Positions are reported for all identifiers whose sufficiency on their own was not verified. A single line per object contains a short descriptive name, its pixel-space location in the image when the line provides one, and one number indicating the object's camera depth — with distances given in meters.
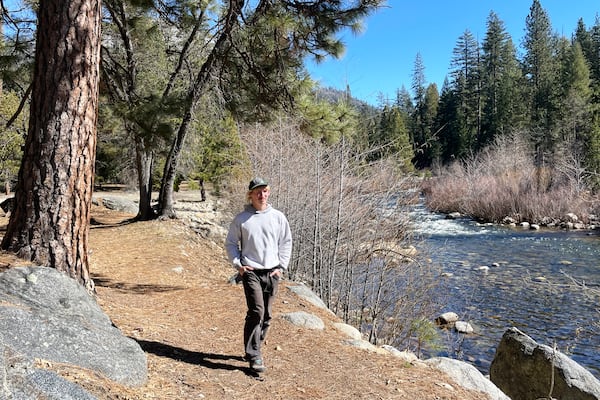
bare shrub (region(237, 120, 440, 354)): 7.08
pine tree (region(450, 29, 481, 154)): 56.22
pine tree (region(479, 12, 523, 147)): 50.28
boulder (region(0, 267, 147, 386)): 2.87
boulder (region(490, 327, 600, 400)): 4.87
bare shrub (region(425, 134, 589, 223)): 22.86
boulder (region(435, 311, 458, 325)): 9.14
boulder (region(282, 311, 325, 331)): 5.31
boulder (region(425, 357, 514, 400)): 4.26
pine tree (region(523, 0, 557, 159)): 46.21
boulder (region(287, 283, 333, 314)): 6.58
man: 3.76
